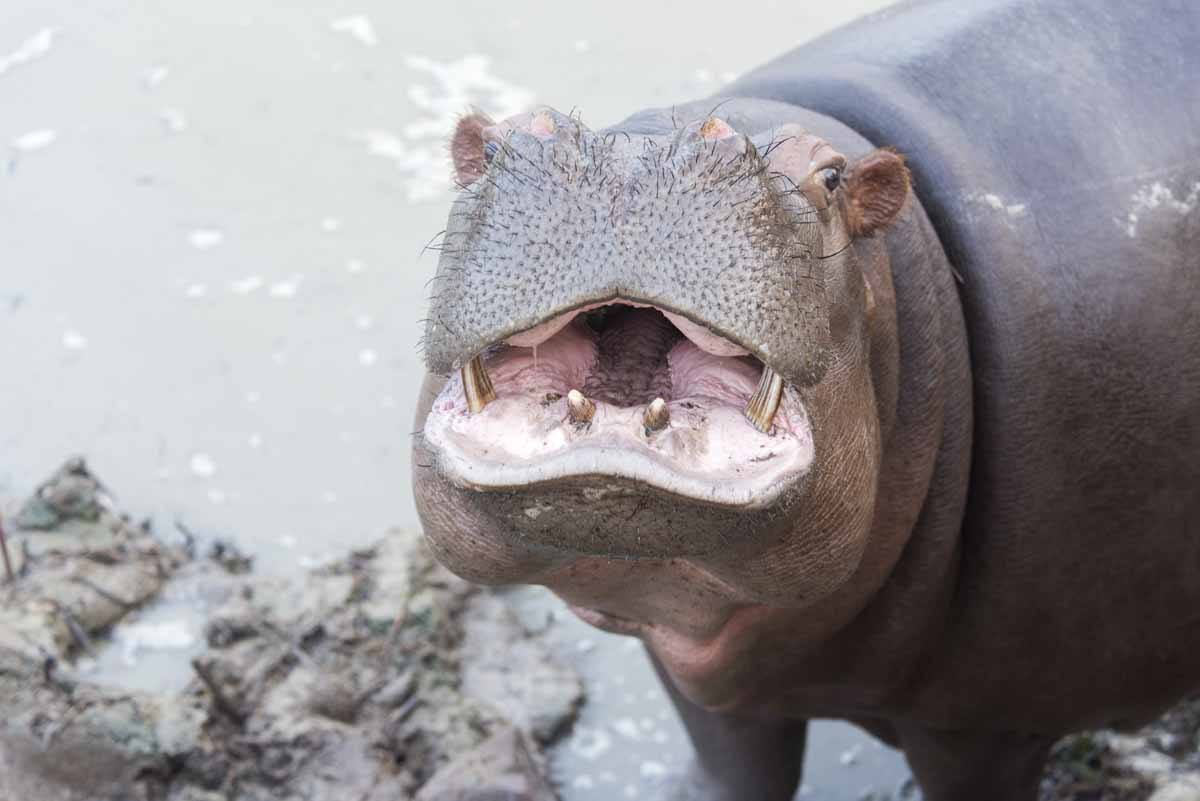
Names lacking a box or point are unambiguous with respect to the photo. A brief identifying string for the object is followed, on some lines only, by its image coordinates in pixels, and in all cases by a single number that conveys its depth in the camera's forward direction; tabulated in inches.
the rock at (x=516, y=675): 188.7
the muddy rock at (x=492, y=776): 162.7
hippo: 100.0
